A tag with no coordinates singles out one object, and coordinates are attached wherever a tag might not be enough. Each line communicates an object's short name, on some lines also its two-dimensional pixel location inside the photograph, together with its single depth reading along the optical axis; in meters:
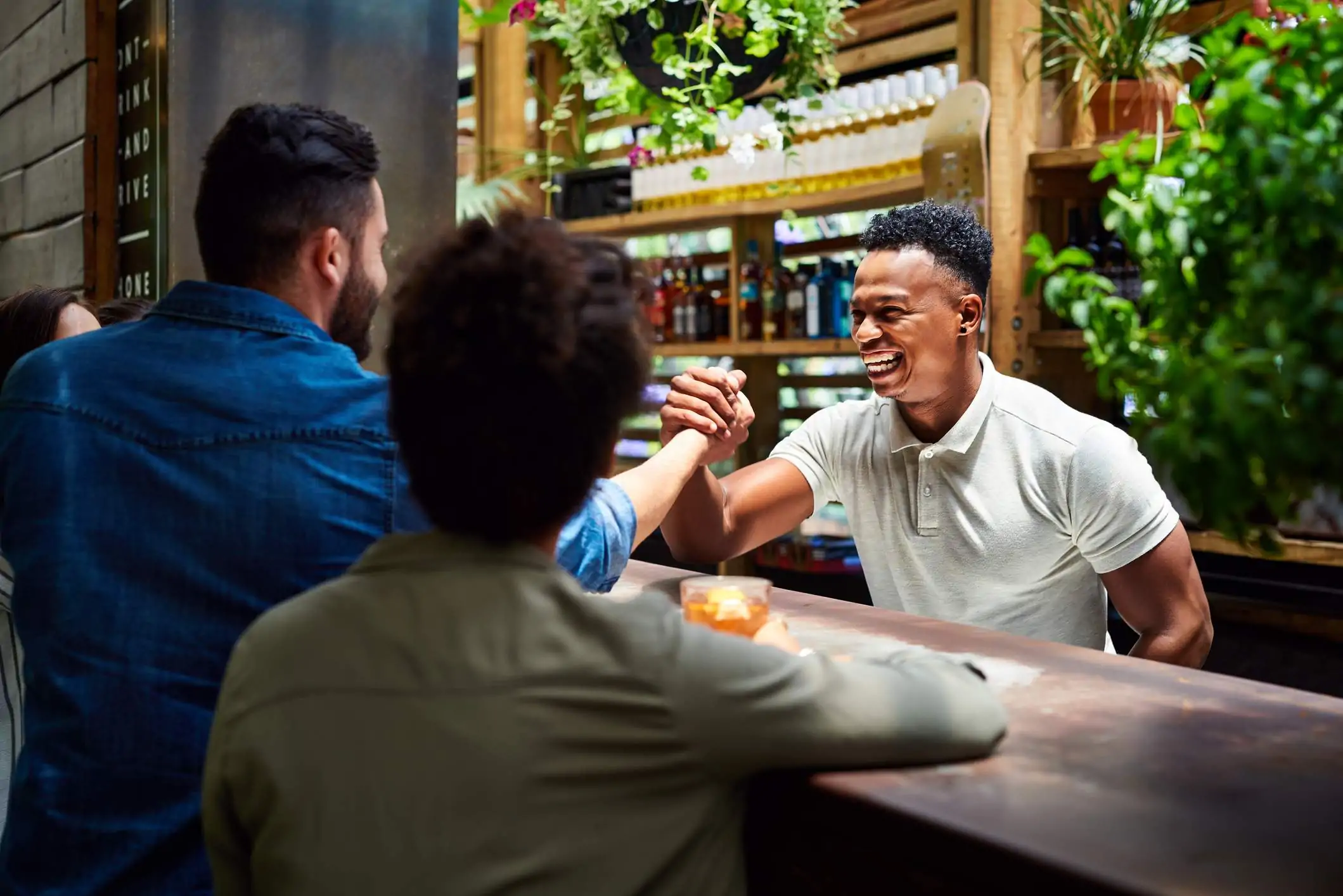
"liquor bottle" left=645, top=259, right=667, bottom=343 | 4.76
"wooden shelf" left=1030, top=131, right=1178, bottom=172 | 3.22
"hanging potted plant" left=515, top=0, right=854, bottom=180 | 2.46
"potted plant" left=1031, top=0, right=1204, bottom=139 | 3.07
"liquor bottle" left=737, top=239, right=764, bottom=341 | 4.32
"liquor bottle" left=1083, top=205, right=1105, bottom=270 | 3.41
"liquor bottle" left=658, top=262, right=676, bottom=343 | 4.75
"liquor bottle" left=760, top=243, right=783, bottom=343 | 4.25
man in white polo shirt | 2.00
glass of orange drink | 1.35
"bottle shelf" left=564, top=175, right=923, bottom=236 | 3.74
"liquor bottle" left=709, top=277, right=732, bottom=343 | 4.61
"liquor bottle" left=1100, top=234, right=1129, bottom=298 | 3.22
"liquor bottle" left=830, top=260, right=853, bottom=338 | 3.95
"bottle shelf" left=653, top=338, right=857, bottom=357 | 3.87
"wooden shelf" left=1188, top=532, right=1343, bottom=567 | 2.82
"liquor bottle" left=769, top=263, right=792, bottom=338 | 4.27
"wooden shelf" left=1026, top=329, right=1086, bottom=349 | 3.28
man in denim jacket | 1.16
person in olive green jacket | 0.89
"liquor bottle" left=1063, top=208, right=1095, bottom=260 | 3.42
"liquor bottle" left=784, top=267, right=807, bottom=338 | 4.18
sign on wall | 2.10
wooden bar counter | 0.82
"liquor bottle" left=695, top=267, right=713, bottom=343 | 4.61
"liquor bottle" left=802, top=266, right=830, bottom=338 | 4.03
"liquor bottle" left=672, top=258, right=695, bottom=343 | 4.63
